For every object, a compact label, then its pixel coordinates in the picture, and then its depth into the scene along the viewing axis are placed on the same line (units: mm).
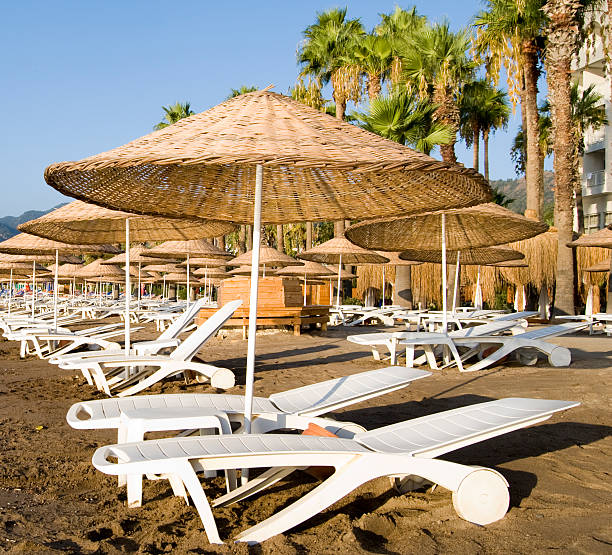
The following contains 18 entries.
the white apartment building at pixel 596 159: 31406
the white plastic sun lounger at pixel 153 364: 5738
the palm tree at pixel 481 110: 25906
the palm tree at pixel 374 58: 22719
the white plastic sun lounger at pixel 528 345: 8070
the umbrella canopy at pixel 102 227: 6254
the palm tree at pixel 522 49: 19719
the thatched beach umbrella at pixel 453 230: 7118
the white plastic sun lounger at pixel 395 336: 8211
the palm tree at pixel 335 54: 24609
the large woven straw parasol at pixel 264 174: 2824
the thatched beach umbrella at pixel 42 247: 9508
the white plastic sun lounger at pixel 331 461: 2453
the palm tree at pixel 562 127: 17141
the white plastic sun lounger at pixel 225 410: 3086
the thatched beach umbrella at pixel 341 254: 15328
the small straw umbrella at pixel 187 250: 13805
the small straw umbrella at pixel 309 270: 18452
